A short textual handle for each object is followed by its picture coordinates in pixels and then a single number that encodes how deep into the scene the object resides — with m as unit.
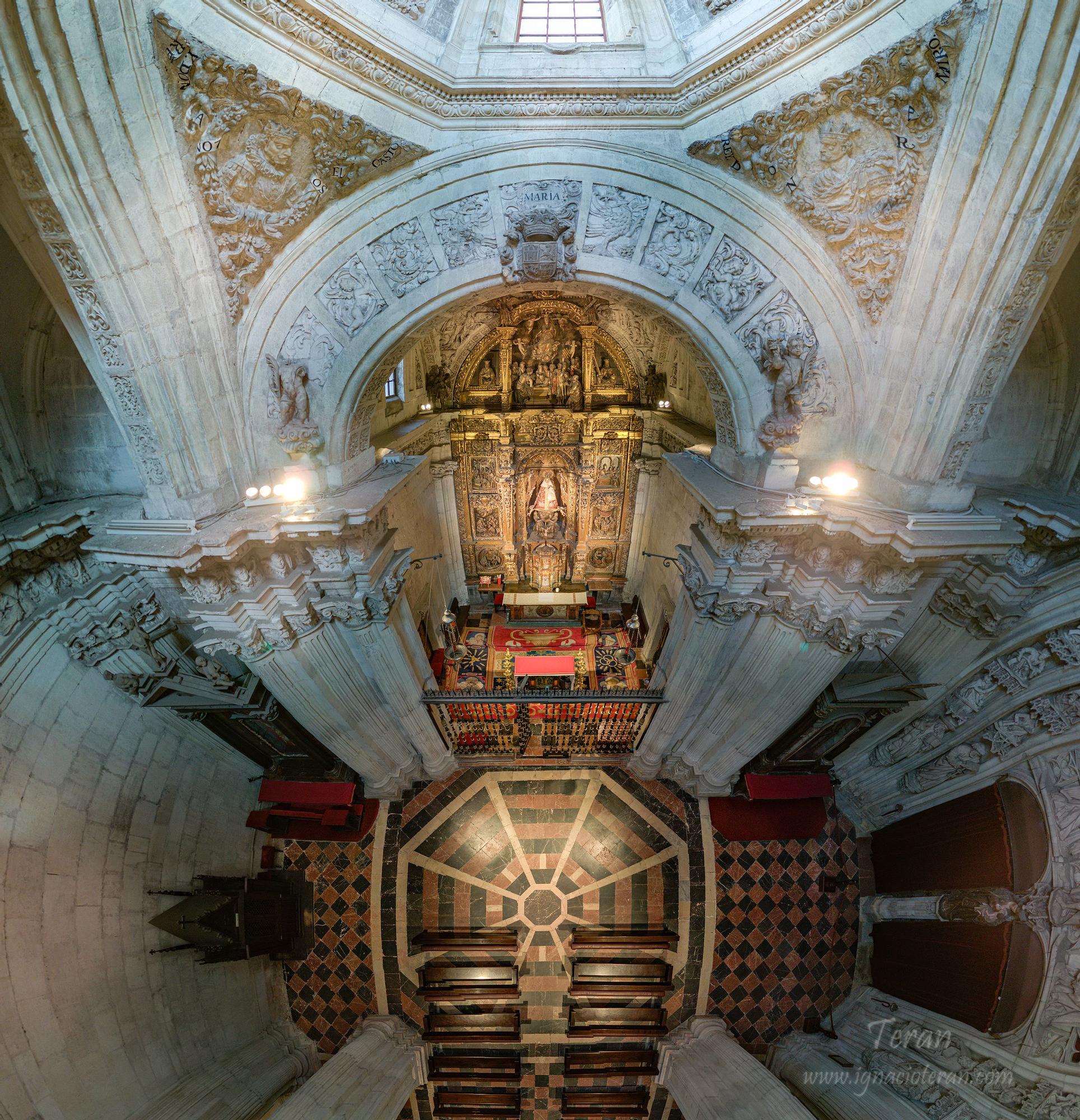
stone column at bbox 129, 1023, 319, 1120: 6.27
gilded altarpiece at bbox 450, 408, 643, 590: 12.89
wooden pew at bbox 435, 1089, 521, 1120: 8.08
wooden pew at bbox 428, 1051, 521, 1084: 8.16
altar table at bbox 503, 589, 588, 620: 13.38
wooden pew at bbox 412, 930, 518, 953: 8.48
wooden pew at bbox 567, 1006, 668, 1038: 8.17
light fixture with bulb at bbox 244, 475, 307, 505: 6.02
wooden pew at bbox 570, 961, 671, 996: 8.41
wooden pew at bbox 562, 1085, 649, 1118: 8.02
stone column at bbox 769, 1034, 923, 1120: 6.19
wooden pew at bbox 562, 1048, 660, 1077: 8.09
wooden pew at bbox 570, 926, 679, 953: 8.48
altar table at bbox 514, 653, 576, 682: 10.29
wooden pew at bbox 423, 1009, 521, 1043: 8.19
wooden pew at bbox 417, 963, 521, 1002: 8.42
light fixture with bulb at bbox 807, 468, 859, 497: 5.88
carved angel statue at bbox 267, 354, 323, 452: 5.79
